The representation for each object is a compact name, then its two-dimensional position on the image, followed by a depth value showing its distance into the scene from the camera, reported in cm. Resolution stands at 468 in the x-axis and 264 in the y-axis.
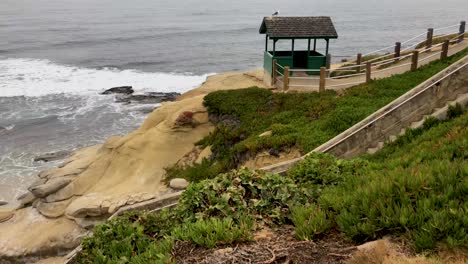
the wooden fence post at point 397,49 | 2524
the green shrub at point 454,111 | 1202
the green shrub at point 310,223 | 686
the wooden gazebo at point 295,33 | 2336
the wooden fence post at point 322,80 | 2048
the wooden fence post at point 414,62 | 2102
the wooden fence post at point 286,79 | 2148
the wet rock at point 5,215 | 1961
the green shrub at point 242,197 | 783
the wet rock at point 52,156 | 2742
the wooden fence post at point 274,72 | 2326
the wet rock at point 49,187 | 2023
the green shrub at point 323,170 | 892
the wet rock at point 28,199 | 2075
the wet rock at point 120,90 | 4328
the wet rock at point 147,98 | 4000
